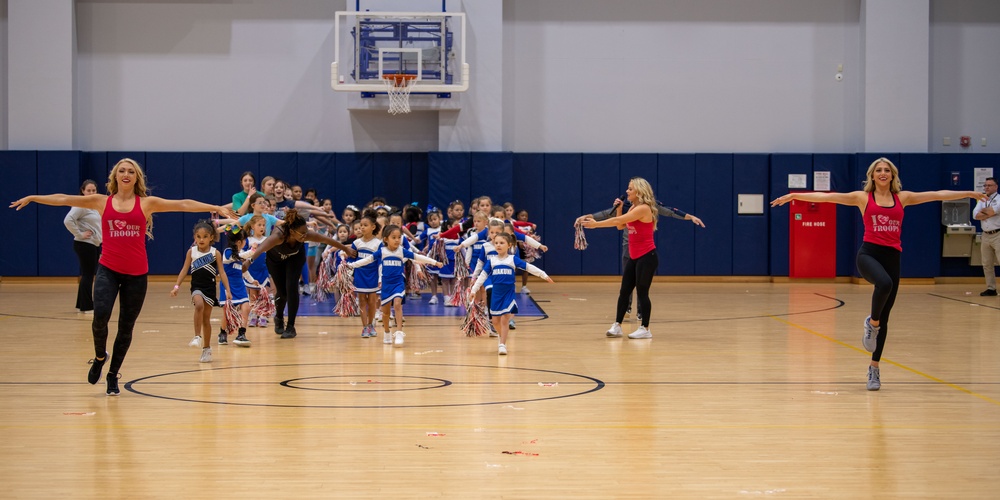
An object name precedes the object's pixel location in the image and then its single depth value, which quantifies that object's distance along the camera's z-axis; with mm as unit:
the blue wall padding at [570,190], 21969
